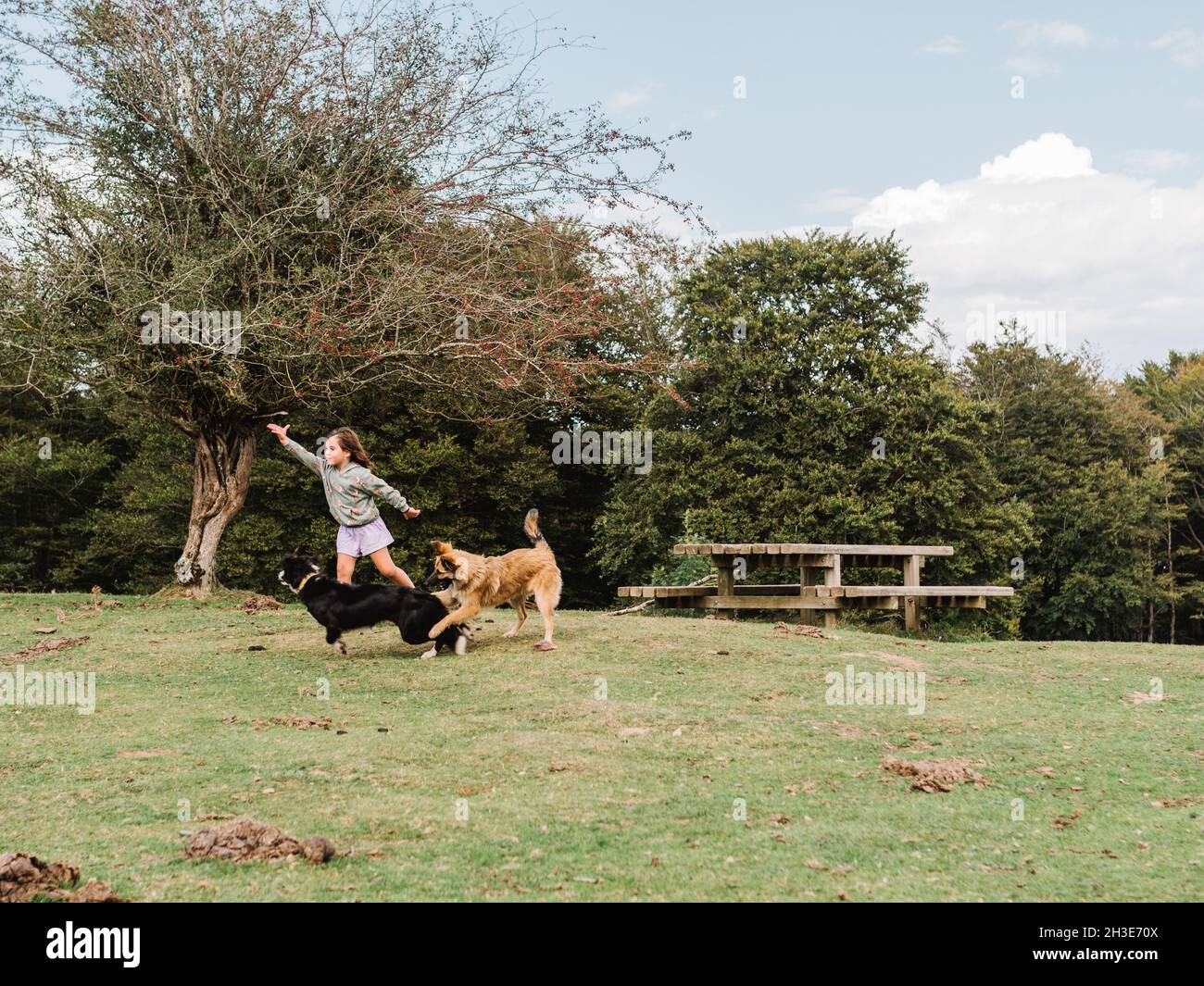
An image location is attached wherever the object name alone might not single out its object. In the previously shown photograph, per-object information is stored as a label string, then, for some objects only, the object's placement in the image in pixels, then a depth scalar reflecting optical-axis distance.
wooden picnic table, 15.98
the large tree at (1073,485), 34.72
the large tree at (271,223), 14.27
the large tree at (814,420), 23.61
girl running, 10.70
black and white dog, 10.24
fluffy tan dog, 10.08
